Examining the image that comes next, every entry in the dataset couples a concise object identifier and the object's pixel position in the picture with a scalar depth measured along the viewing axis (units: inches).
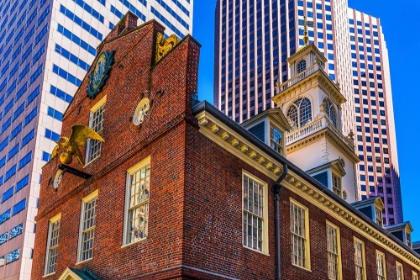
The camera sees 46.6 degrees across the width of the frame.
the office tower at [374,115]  4963.1
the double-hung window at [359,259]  832.9
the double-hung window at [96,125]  705.6
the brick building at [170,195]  515.2
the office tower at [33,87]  2330.2
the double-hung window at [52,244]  730.8
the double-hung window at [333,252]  749.3
